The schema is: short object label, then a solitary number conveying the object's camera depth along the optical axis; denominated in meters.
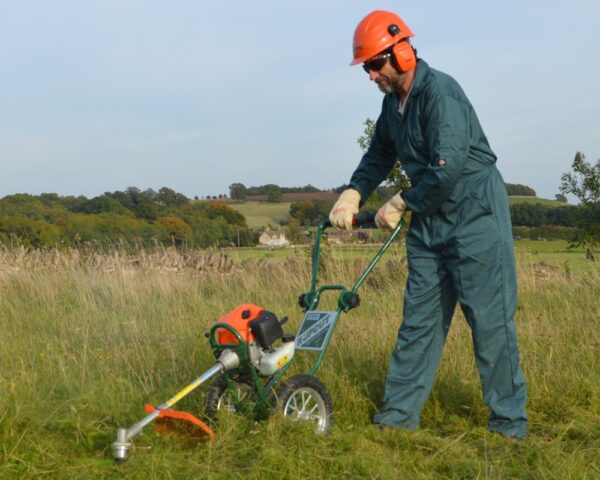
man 4.17
